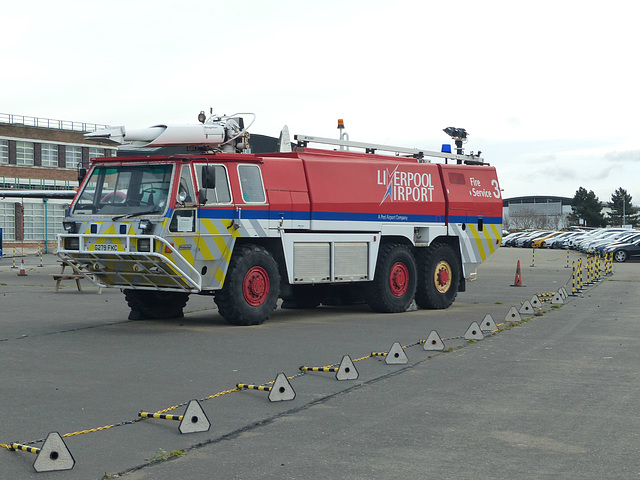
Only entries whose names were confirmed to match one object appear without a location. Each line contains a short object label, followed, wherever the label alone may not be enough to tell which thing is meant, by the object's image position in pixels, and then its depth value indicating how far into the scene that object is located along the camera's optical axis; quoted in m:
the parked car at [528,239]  78.30
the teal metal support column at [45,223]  66.32
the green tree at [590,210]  124.25
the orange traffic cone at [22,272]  32.16
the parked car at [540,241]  74.56
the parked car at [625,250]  46.81
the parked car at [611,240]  49.45
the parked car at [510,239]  84.04
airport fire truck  13.76
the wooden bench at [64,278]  22.31
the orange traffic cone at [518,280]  26.41
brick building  69.06
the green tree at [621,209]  133.75
